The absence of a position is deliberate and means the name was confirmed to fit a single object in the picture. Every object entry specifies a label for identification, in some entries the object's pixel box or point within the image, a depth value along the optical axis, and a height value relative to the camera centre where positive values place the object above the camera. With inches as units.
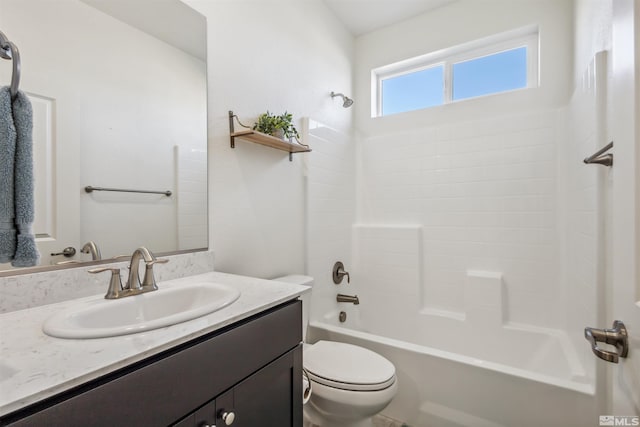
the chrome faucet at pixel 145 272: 38.4 -8.0
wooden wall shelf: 58.2 +15.7
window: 86.4 +45.6
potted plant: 63.3 +19.5
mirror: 35.4 +13.6
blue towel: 24.7 +2.6
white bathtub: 51.0 -34.3
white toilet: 49.9 -30.1
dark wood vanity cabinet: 20.5 -15.4
